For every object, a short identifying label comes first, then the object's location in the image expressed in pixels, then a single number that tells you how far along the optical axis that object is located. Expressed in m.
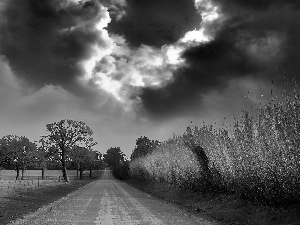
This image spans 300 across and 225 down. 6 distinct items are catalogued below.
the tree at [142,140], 181.73
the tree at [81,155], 83.06
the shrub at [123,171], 108.62
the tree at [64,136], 79.75
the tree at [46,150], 78.88
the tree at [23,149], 105.30
